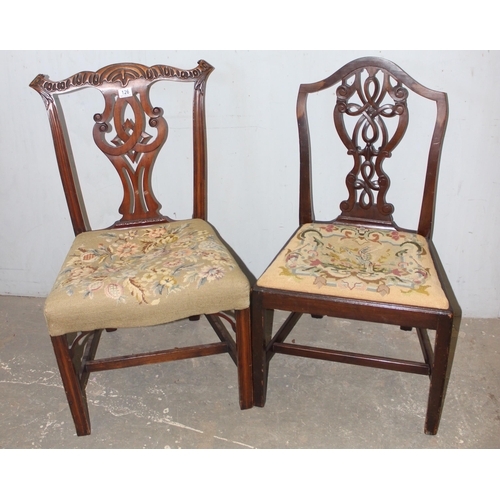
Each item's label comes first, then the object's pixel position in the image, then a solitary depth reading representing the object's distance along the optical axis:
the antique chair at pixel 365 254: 1.44
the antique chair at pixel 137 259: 1.44
